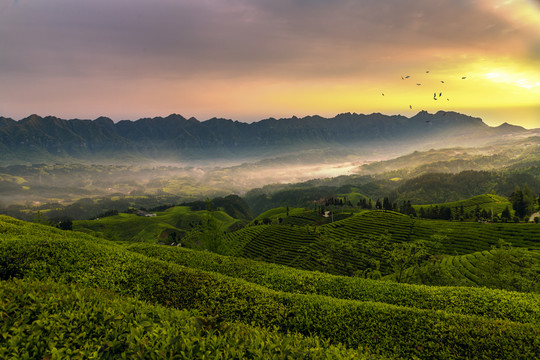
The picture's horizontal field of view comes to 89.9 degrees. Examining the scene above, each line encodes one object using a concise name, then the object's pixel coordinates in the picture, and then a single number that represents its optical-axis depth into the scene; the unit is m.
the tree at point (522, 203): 115.12
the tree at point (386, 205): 155.75
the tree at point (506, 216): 104.61
